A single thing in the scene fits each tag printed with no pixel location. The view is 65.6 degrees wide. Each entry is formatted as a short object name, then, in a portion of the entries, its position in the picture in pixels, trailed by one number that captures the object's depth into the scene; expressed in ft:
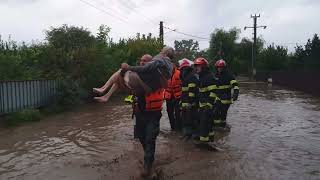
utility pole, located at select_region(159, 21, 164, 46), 69.72
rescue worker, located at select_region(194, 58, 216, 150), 17.19
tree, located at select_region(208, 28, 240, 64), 139.15
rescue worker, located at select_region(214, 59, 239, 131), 21.23
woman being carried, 12.25
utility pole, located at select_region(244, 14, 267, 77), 118.99
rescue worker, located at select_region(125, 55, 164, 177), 12.83
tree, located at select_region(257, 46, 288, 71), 104.45
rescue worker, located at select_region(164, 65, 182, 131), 20.35
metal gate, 25.02
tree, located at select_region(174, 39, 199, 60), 251.02
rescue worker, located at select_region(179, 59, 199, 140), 18.27
